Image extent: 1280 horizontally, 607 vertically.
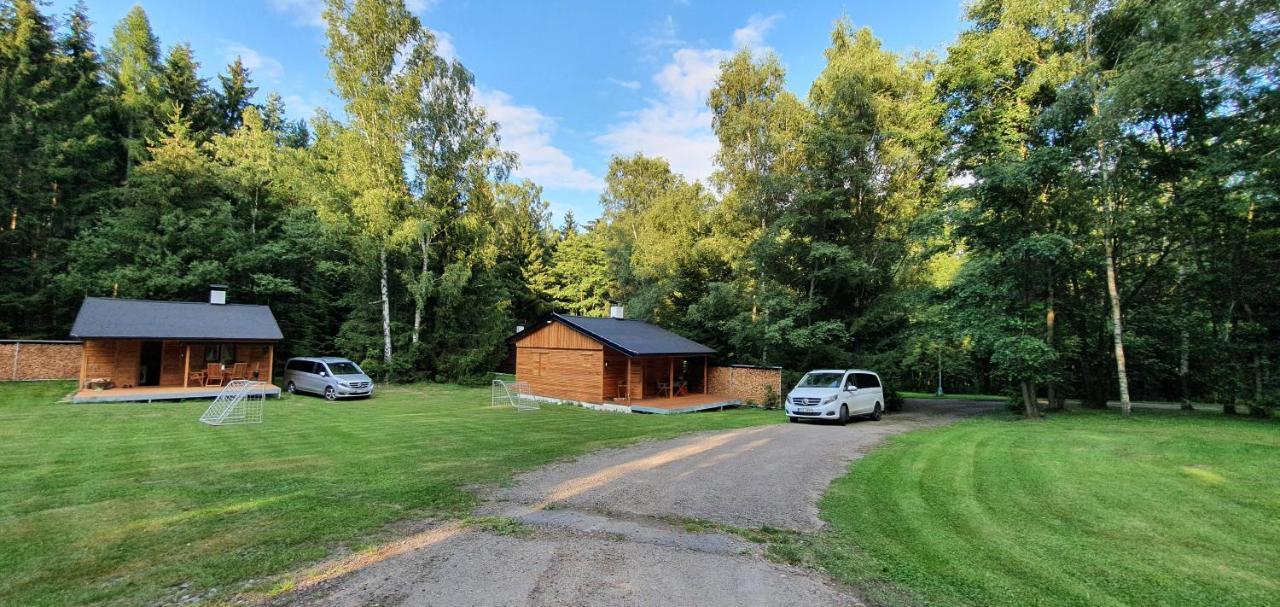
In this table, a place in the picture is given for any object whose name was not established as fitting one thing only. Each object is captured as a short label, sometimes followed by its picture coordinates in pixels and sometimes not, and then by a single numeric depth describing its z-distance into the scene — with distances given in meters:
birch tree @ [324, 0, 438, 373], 22.25
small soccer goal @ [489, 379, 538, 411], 16.47
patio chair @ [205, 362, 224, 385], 18.48
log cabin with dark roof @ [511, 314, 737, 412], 18.08
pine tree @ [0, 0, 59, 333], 21.41
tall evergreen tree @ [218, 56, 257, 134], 30.56
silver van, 18.12
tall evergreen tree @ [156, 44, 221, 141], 26.67
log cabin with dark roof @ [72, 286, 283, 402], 16.42
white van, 13.57
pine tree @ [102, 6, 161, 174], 24.73
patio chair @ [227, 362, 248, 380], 18.95
